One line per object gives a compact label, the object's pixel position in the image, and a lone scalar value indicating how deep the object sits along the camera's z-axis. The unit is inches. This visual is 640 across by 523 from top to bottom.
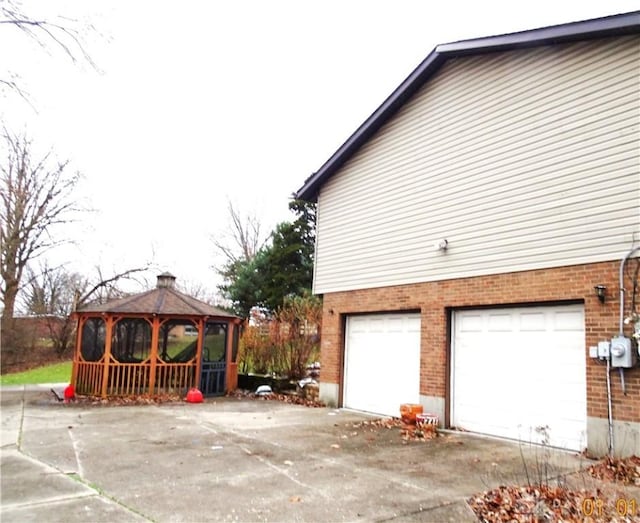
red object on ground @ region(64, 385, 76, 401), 479.5
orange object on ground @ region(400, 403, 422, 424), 354.0
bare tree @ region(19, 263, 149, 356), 1123.3
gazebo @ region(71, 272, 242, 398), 501.0
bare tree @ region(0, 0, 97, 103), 206.4
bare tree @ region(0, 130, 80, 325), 968.3
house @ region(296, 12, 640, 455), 273.6
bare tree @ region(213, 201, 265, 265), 1460.4
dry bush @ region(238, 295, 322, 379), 574.2
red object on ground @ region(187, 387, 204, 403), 486.6
